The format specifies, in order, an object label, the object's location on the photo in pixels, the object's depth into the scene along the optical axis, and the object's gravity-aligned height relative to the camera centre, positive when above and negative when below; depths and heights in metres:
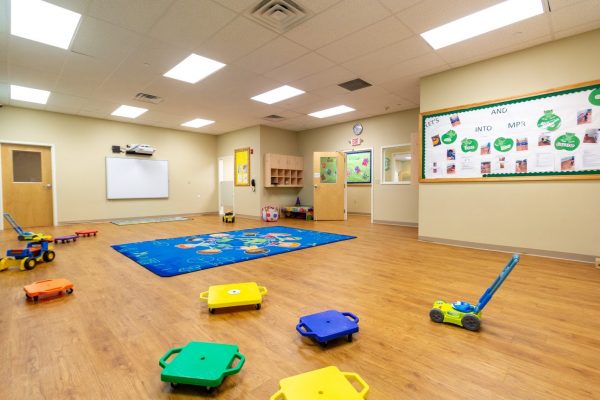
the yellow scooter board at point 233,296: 2.12 -0.83
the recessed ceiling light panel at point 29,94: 5.38 +2.03
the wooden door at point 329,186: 7.93 +0.15
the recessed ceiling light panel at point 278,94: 5.60 +2.06
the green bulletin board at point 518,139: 3.53 +0.76
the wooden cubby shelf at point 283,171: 8.41 +0.68
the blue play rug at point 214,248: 3.46 -0.87
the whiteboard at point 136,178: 7.87 +0.42
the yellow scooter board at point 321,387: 1.16 -0.86
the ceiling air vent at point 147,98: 5.78 +2.03
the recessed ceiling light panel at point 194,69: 4.32 +2.04
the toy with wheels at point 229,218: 7.75 -0.73
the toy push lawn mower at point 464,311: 1.82 -0.84
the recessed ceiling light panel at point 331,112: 6.91 +2.08
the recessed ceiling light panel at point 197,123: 7.96 +2.07
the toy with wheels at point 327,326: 1.65 -0.85
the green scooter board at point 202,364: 1.26 -0.84
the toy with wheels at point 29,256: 3.31 -0.80
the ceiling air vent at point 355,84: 5.14 +2.05
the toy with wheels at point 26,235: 4.10 -0.69
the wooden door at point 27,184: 6.58 +0.22
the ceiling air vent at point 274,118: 7.56 +2.07
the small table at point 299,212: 8.25 -0.62
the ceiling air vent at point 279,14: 2.93 +1.99
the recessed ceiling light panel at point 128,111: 6.73 +2.05
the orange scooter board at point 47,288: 2.33 -0.82
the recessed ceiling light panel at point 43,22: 3.01 +2.01
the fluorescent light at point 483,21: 3.03 +2.02
